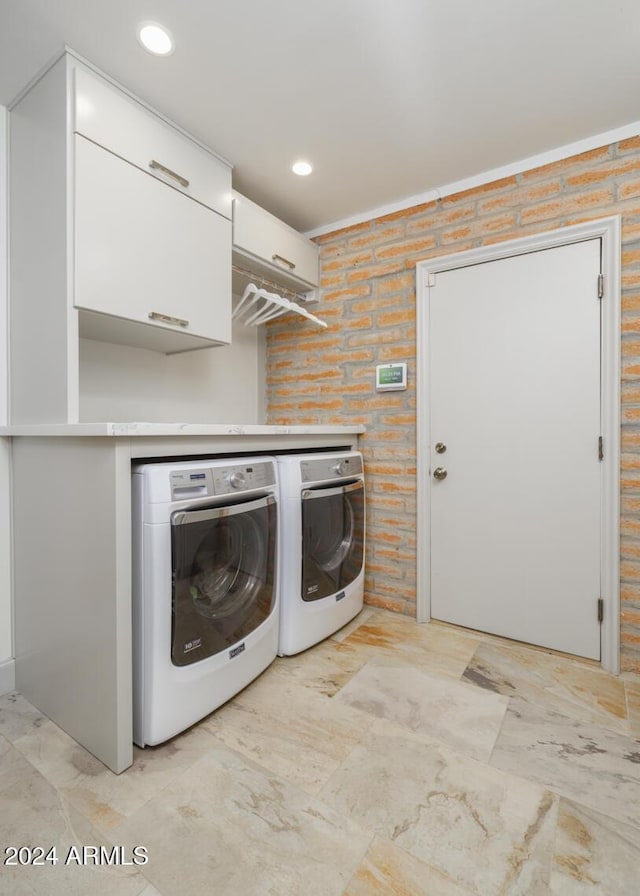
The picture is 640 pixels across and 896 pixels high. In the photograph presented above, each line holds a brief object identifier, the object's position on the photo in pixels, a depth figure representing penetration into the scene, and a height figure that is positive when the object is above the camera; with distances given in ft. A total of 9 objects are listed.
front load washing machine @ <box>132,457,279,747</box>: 4.23 -1.60
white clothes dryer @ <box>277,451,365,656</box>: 6.15 -1.63
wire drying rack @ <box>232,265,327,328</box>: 7.61 +2.56
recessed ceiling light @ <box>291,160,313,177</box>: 6.86 +4.42
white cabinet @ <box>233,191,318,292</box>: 7.06 +3.46
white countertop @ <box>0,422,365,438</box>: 3.94 +0.12
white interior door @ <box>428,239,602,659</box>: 6.37 -0.10
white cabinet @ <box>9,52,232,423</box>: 4.82 +2.65
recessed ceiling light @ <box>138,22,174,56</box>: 4.52 +4.35
